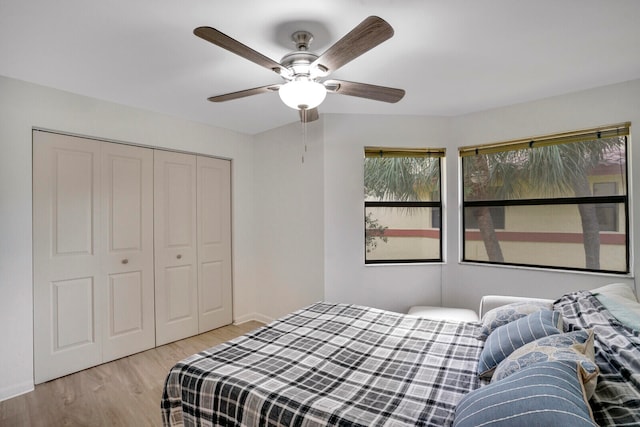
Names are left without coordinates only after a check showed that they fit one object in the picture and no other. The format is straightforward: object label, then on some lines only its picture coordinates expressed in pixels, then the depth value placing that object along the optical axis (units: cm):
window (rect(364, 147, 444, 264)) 348
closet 255
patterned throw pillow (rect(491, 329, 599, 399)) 105
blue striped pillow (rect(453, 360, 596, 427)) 84
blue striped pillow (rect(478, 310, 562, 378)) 144
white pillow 190
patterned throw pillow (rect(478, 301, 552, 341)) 185
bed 115
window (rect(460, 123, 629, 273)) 268
